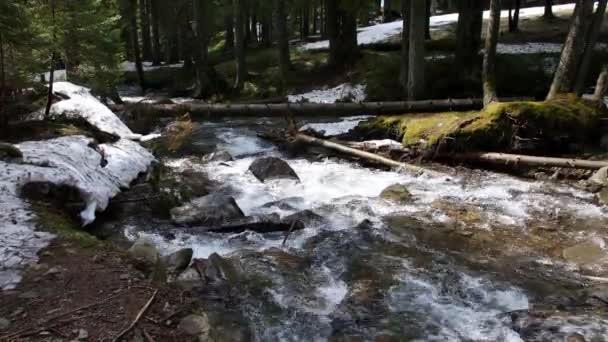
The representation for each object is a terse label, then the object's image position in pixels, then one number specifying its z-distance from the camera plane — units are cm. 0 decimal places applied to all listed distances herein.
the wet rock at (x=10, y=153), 820
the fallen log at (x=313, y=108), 1627
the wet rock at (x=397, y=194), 1053
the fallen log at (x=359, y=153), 1247
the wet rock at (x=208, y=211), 924
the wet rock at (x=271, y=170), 1245
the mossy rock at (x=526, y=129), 1220
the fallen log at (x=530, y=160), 1111
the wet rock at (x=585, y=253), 766
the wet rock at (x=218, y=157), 1434
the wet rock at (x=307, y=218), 934
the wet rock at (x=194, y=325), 464
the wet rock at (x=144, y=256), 604
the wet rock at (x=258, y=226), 898
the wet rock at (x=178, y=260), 679
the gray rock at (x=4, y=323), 448
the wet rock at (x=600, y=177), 1053
